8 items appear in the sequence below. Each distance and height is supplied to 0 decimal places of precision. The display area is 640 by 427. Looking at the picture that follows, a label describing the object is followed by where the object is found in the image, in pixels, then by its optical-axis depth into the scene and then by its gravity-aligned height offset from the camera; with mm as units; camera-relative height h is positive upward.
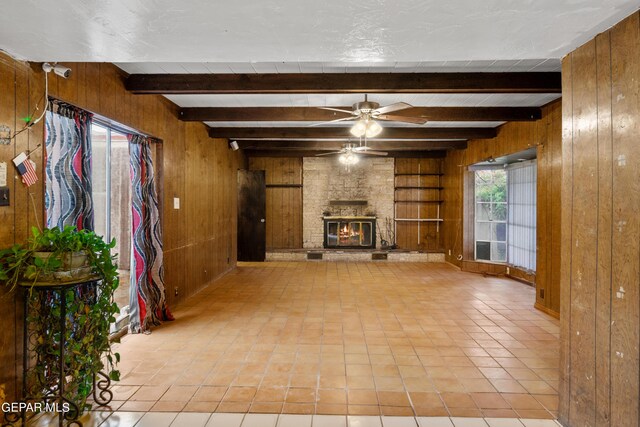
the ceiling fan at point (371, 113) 3838 +1097
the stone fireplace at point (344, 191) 9469 +539
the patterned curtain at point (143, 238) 3891 -293
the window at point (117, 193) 6259 +360
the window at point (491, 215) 7359 -90
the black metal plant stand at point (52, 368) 2172 -1016
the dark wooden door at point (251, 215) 8531 -82
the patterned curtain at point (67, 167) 2656 +353
